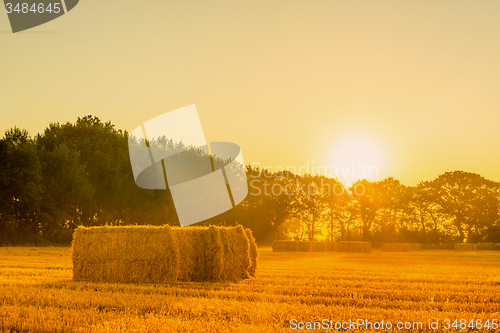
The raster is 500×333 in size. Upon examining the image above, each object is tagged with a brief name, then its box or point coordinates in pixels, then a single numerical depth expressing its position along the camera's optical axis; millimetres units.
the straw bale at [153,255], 11047
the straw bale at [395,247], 41750
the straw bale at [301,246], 37000
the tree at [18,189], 31172
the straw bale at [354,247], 35594
